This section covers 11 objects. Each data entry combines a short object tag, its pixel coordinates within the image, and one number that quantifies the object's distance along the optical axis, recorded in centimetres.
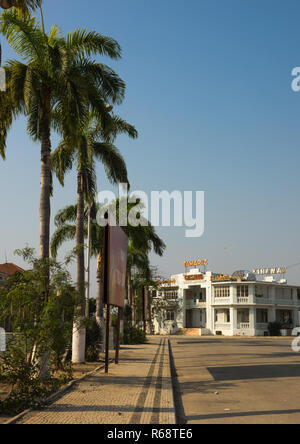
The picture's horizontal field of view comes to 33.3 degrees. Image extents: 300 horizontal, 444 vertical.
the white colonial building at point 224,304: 7238
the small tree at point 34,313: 1026
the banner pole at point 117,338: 1856
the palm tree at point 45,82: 1465
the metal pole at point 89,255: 2836
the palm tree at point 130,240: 3322
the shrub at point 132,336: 3635
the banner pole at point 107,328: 1619
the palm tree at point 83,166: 1845
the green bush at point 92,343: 1978
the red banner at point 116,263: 1611
